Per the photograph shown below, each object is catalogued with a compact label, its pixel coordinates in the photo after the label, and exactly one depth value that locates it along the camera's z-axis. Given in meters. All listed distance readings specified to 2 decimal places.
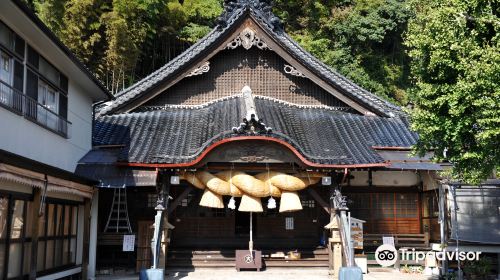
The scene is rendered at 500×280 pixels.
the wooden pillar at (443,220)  14.65
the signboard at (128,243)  15.01
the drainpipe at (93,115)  16.04
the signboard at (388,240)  15.91
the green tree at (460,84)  8.72
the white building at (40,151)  9.57
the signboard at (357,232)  15.51
